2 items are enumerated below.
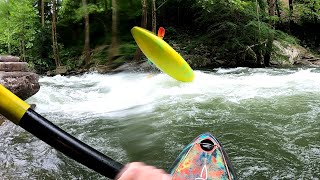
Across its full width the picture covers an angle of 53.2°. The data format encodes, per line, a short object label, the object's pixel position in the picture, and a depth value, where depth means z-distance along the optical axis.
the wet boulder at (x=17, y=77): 3.93
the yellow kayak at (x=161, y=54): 4.89
